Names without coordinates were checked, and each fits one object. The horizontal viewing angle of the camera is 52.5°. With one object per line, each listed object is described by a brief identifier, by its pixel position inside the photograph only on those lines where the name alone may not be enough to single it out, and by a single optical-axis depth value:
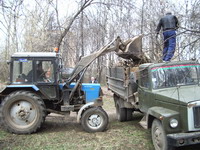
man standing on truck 6.84
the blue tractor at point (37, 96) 6.00
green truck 3.89
